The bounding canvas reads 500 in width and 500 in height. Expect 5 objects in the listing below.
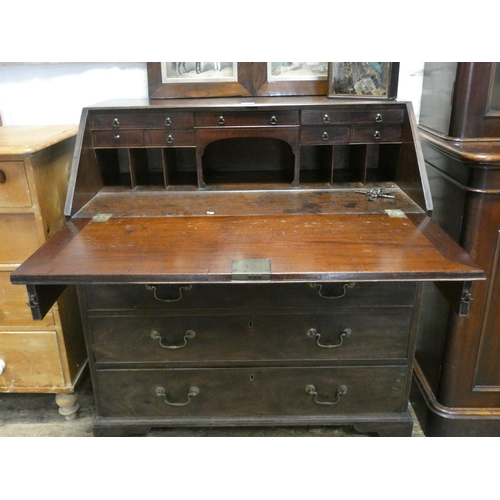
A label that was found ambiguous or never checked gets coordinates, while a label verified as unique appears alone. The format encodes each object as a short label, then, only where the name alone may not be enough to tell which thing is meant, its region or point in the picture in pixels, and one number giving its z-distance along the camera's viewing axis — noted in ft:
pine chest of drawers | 5.13
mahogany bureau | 4.47
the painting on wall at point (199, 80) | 6.25
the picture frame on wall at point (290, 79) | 6.22
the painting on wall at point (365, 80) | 5.40
